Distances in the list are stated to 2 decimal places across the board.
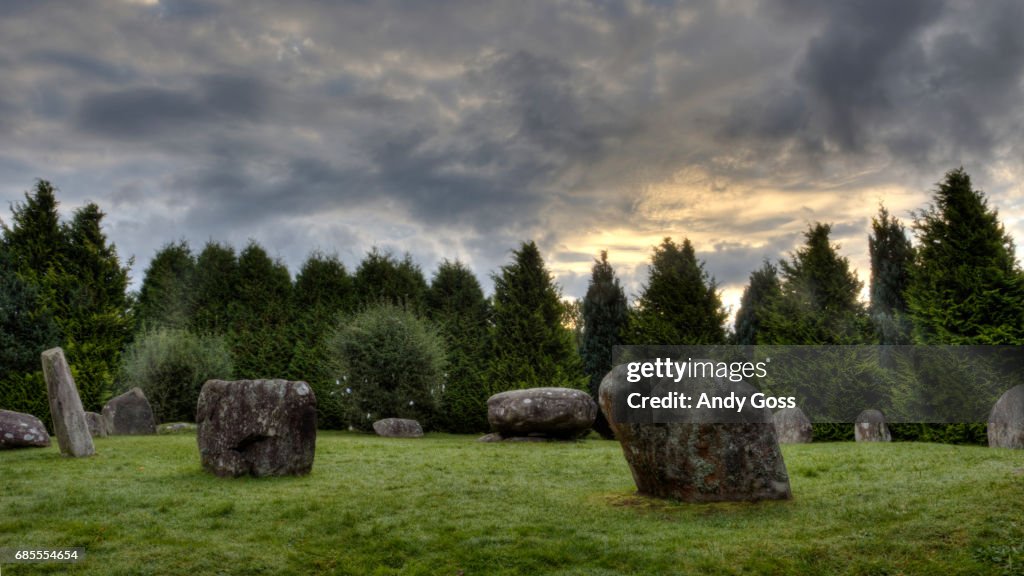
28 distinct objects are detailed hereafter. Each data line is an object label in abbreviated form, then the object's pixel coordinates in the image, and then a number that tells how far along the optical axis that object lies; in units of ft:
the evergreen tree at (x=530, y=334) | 85.10
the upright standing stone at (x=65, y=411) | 47.65
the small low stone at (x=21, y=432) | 52.90
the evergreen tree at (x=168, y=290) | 95.04
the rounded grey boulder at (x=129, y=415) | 71.26
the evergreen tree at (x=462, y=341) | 89.10
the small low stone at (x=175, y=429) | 73.31
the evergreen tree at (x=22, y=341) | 67.82
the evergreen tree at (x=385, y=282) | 97.14
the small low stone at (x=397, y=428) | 76.95
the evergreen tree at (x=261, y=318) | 92.02
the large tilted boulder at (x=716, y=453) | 30.48
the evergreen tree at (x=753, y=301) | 110.01
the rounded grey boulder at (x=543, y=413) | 67.10
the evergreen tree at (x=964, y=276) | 55.42
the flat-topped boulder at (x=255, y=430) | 39.19
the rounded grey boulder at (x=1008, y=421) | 45.60
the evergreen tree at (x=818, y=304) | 71.56
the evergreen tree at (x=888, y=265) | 90.43
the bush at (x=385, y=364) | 82.84
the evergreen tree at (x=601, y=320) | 89.25
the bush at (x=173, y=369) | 81.56
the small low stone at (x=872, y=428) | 61.00
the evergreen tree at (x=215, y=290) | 94.84
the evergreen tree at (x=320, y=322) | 90.02
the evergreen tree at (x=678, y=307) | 80.89
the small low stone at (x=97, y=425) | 66.03
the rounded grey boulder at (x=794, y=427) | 61.82
